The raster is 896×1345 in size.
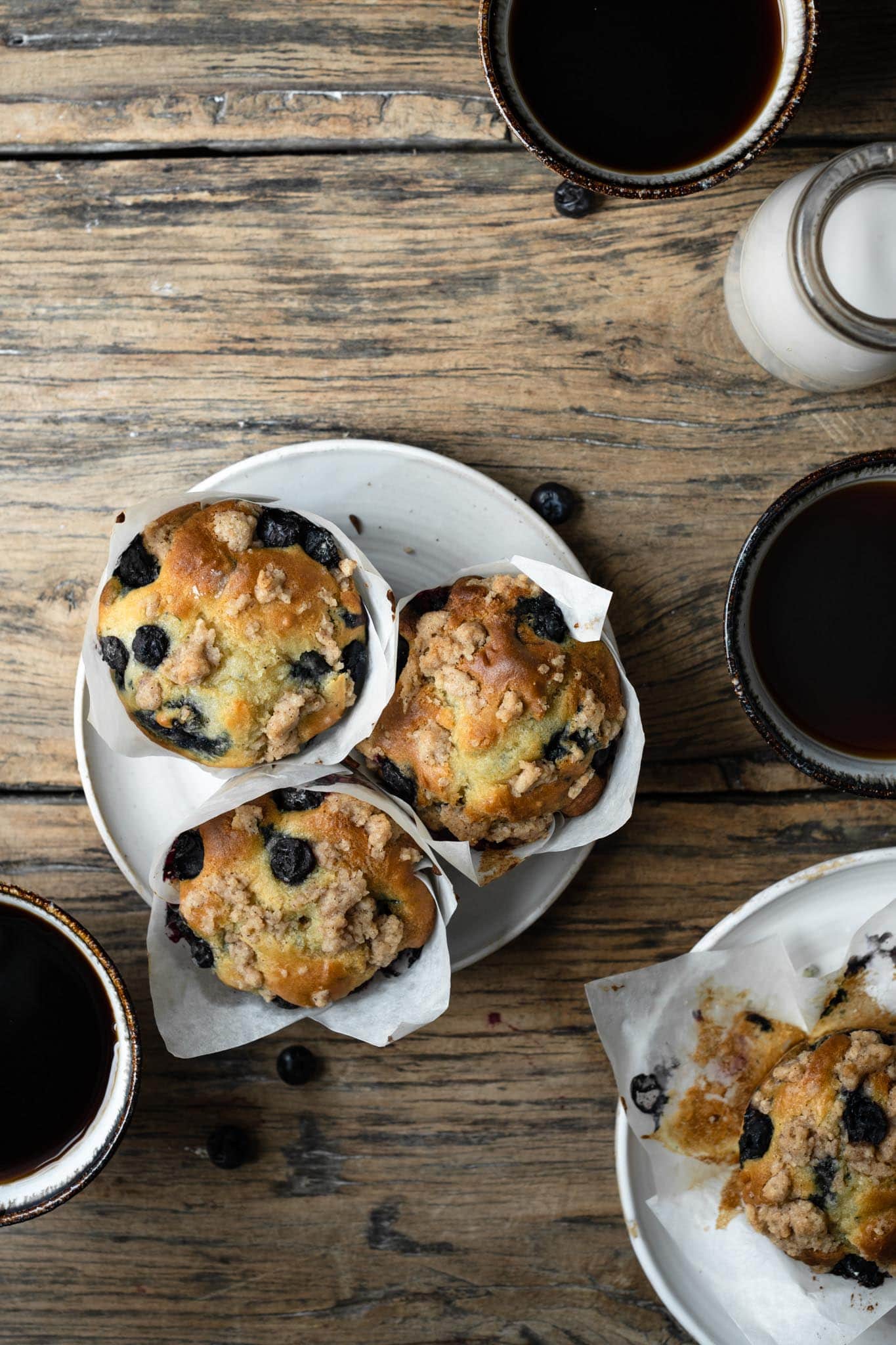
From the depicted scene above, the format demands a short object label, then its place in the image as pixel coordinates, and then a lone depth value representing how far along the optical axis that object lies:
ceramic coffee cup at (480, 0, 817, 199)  0.67
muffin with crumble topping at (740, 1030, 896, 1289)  0.67
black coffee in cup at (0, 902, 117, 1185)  0.68
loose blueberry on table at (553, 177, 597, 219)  0.71
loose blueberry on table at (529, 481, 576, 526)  0.71
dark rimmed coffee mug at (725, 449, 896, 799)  0.67
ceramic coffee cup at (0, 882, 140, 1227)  0.66
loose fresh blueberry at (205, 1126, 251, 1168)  0.71
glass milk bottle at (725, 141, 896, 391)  0.67
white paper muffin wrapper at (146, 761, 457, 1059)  0.66
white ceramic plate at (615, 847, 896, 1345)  0.69
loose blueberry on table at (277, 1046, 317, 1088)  0.71
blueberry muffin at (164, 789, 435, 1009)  0.66
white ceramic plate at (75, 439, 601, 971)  0.69
